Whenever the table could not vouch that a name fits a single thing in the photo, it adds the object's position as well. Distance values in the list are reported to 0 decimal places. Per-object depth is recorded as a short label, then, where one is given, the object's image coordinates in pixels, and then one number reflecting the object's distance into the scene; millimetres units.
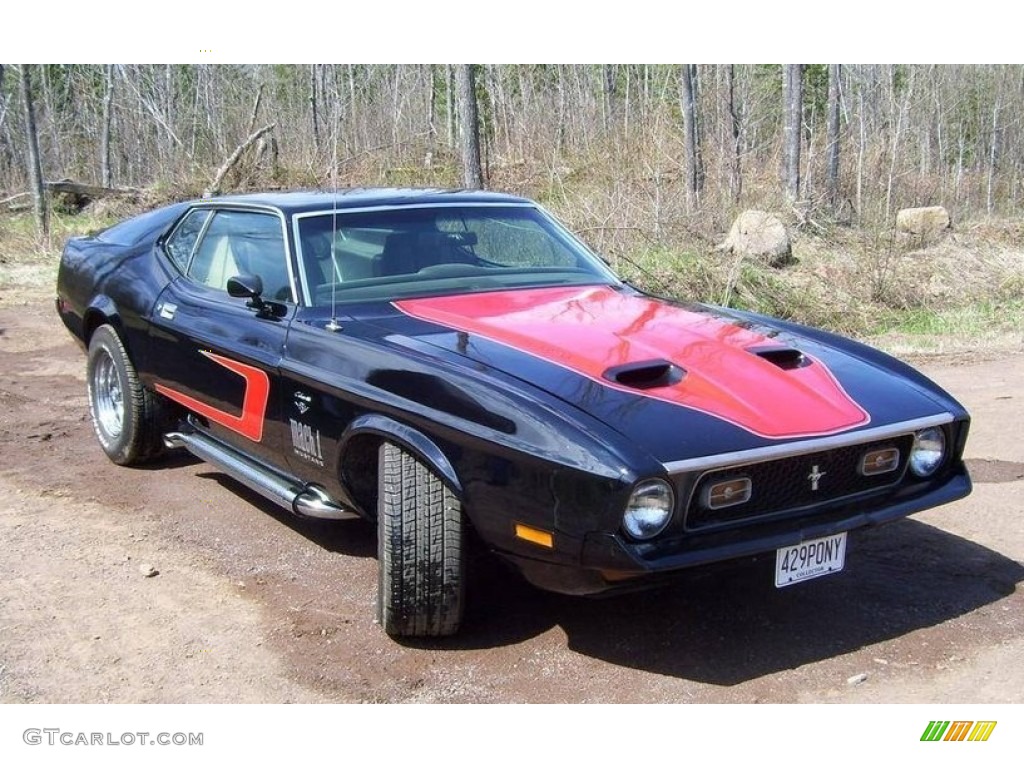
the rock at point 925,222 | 13758
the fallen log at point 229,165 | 14836
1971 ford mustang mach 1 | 3068
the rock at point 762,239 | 11875
